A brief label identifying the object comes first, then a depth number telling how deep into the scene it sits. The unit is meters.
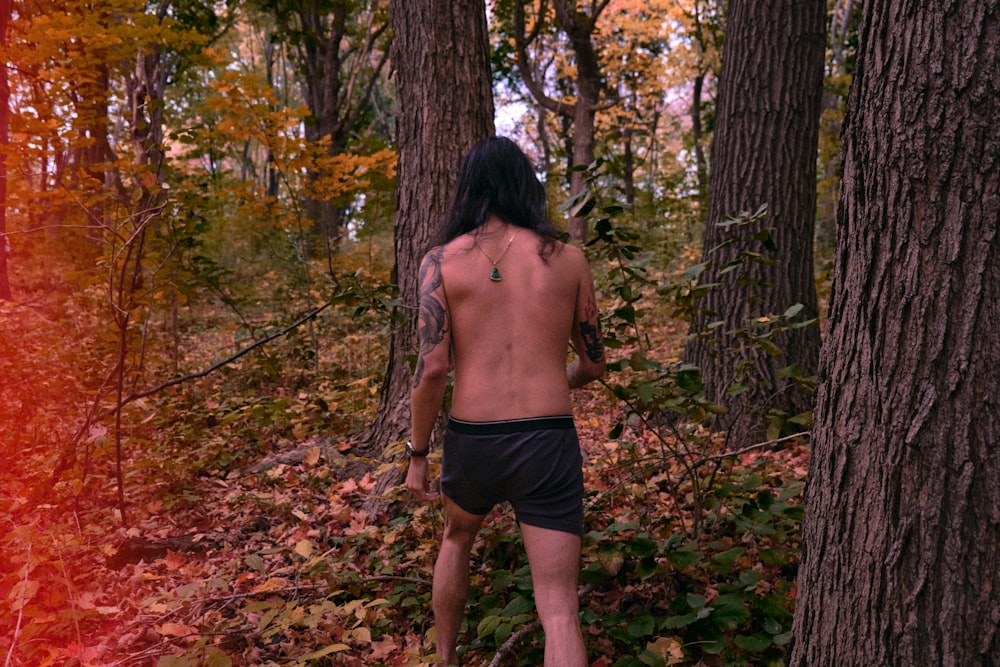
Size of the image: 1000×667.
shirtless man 2.30
